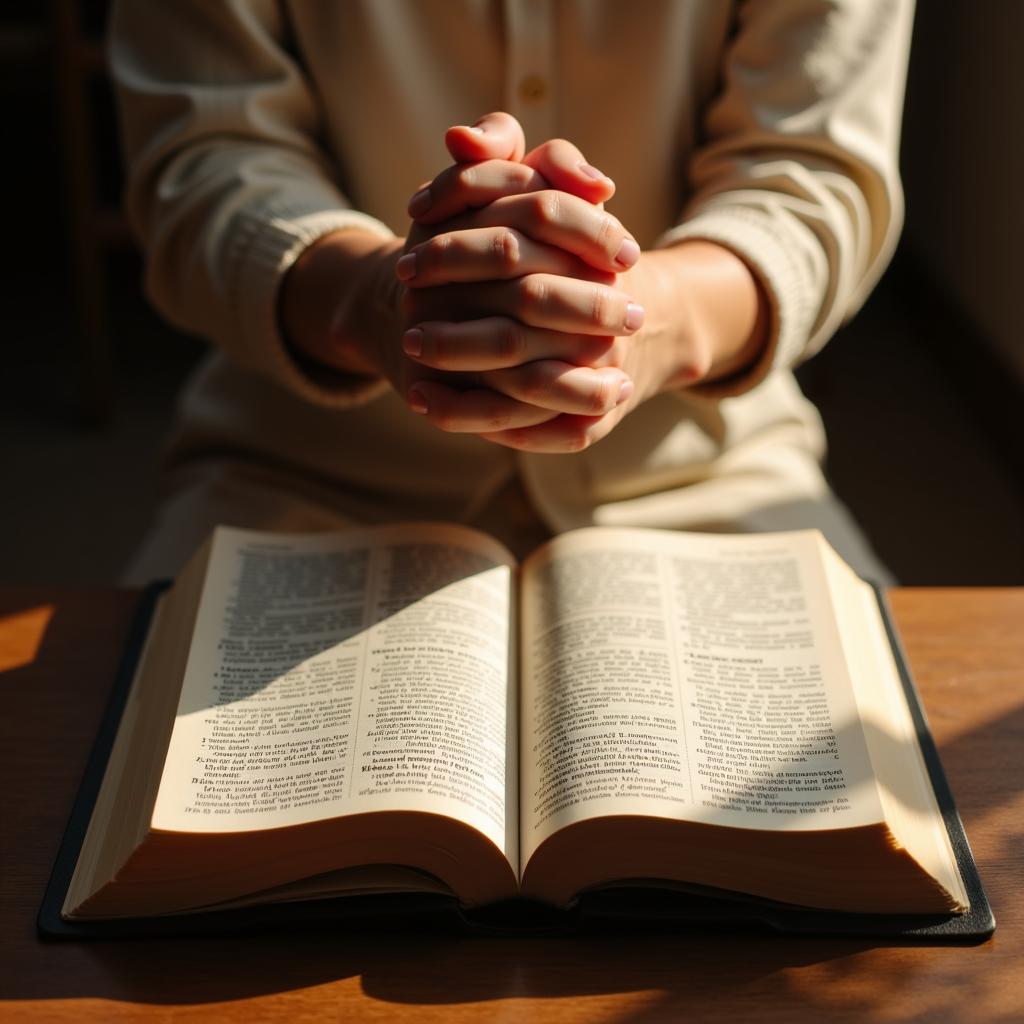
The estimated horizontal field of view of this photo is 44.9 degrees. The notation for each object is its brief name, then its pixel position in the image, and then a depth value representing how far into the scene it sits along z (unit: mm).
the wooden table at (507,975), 528
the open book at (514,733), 557
